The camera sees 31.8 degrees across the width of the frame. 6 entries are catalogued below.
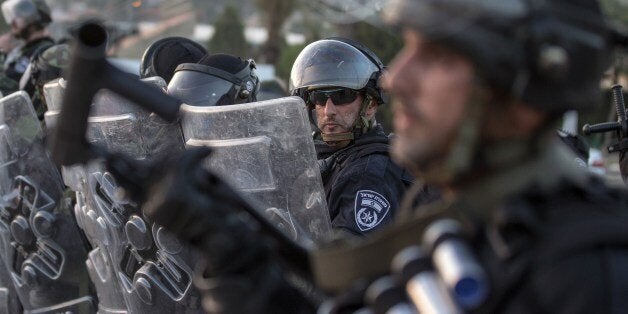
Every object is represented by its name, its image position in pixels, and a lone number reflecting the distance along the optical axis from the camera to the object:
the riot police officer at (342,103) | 4.68
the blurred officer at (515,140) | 1.63
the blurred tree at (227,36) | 28.06
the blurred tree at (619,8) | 21.86
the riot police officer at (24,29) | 8.39
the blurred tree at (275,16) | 26.34
